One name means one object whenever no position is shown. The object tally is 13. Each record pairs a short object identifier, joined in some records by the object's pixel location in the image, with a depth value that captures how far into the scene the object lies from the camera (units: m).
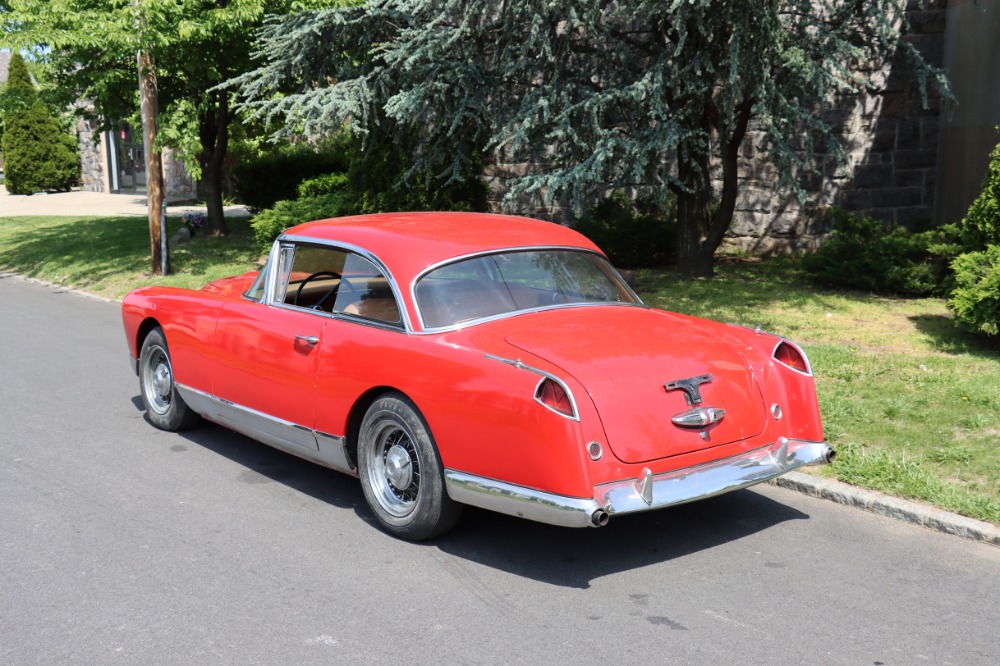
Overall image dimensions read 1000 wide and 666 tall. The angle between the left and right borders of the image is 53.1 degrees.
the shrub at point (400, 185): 15.92
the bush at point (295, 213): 15.73
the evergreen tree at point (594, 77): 10.73
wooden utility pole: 15.17
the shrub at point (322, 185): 18.00
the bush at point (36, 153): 37.62
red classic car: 4.52
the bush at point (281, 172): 21.64
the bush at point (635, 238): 13.84
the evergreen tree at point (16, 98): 16.97
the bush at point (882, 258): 10.92
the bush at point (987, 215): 9.14
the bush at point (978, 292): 7.99
